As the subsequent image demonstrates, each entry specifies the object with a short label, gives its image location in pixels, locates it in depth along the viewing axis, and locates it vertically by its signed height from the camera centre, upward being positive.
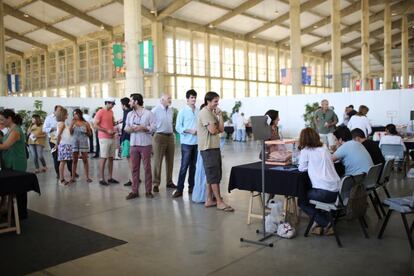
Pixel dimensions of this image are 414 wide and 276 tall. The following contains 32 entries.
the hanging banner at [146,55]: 13.61 +2.50
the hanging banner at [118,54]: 15.43 +2.85
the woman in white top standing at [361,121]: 8.82 +0.06
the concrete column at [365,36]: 22.55 +4.96
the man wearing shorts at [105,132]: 7.14 -0.05
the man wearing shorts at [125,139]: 7.39 -0.20
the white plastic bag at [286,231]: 4.05 -1.06
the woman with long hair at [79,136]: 7.49 -0.11
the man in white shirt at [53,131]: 7.89 -0.01
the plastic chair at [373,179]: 4.30 -0.60
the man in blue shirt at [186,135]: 6.01 -0.11
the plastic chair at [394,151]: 7.51 -0.52
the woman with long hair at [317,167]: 3.89 -0.41
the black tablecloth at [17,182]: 4.16 -0.54
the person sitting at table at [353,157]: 4.34 -0.36
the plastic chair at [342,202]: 3.83 -0.74
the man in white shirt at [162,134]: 6.41 -0.10
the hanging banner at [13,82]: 23.20 +2.81
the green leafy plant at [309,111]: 16.56 +0.56
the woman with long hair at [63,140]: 7.19 -0.18
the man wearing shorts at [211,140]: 5.06 -0.16
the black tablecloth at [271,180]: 4.01 -0.57
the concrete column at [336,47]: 19.31 +3.94
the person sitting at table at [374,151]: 5.13 -0.34
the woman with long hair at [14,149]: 4.76 -0.21
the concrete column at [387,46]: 24.84 +4.95
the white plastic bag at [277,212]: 4.31 -0.92
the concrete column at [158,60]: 22.78 +3.88
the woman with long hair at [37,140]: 8.91 -0.20
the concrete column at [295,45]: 18.48 +3.68
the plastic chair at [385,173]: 4.83 -0.60
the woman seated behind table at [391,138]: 7.50 -0.27
